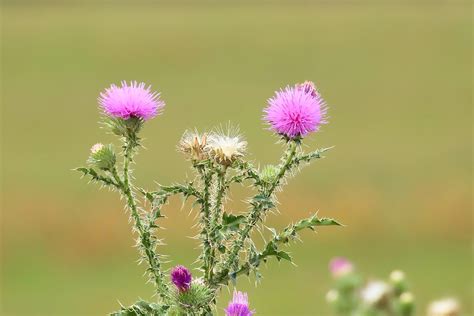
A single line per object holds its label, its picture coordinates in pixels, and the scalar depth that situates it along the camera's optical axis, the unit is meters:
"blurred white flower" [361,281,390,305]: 6.69
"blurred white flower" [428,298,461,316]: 6.05
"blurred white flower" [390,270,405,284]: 7.16
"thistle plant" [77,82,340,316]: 3.73
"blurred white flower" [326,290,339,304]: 8.55
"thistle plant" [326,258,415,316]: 6.73
